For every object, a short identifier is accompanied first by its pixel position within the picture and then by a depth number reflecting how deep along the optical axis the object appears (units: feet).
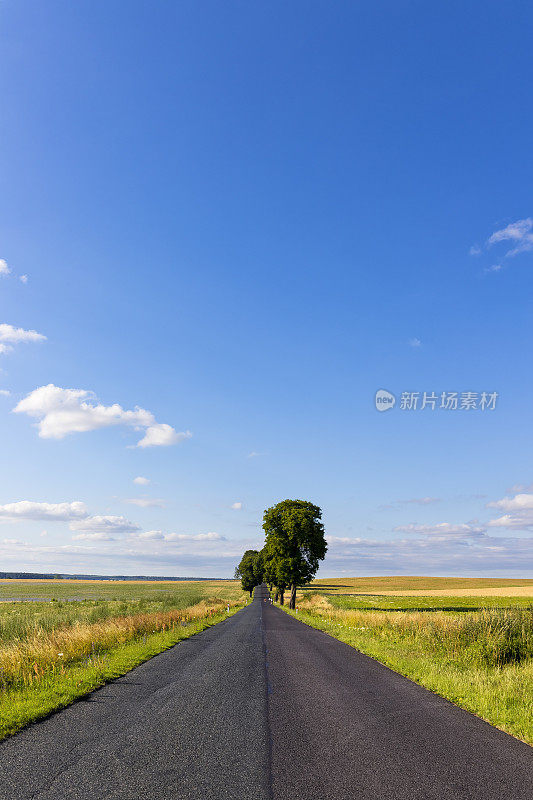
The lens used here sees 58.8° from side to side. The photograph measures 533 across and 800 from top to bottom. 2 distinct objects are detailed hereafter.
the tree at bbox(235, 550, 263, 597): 379.96
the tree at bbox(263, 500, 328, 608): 157.07
